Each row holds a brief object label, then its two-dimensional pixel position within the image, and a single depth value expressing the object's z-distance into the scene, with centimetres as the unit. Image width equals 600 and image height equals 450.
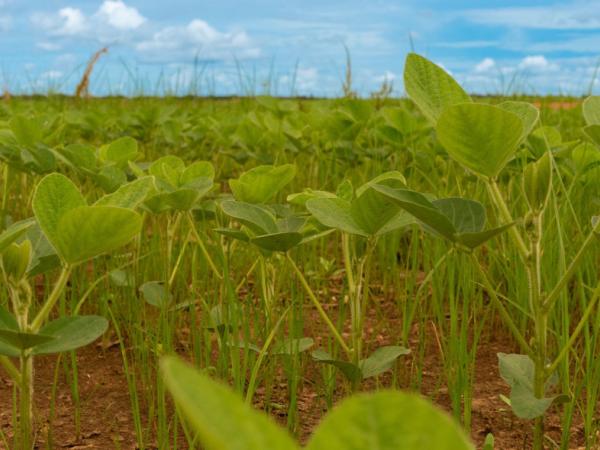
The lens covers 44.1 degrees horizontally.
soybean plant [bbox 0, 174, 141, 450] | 70
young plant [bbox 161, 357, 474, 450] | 24
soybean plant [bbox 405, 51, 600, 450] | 73
